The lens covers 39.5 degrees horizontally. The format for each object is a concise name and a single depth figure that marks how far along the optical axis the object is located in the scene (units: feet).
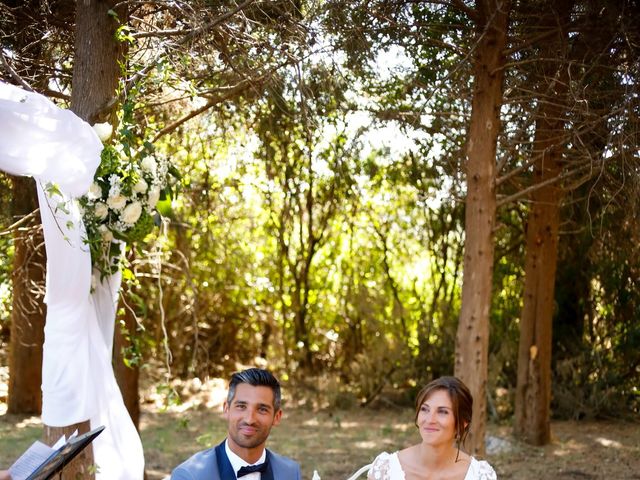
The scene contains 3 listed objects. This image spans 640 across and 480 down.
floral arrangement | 15.08
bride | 11.64
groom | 10.02
